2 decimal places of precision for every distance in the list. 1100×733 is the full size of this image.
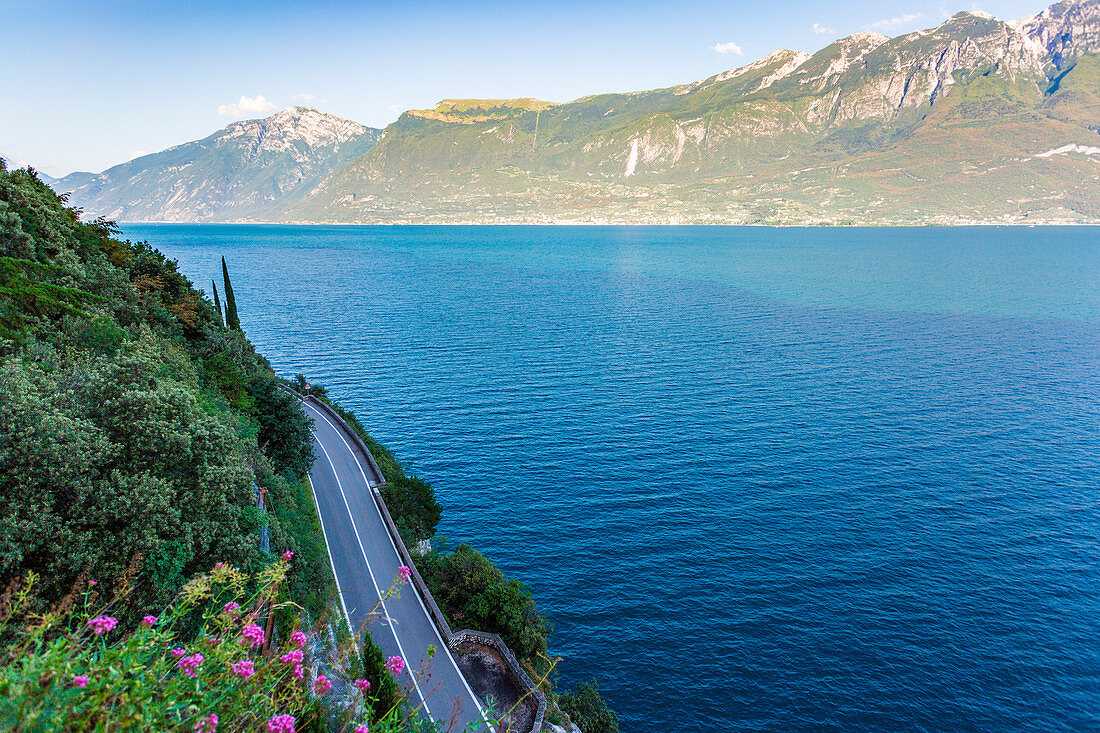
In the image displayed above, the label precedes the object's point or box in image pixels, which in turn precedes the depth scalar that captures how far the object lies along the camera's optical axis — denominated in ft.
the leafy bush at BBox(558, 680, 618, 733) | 81.05
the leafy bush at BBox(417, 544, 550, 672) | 87.10
